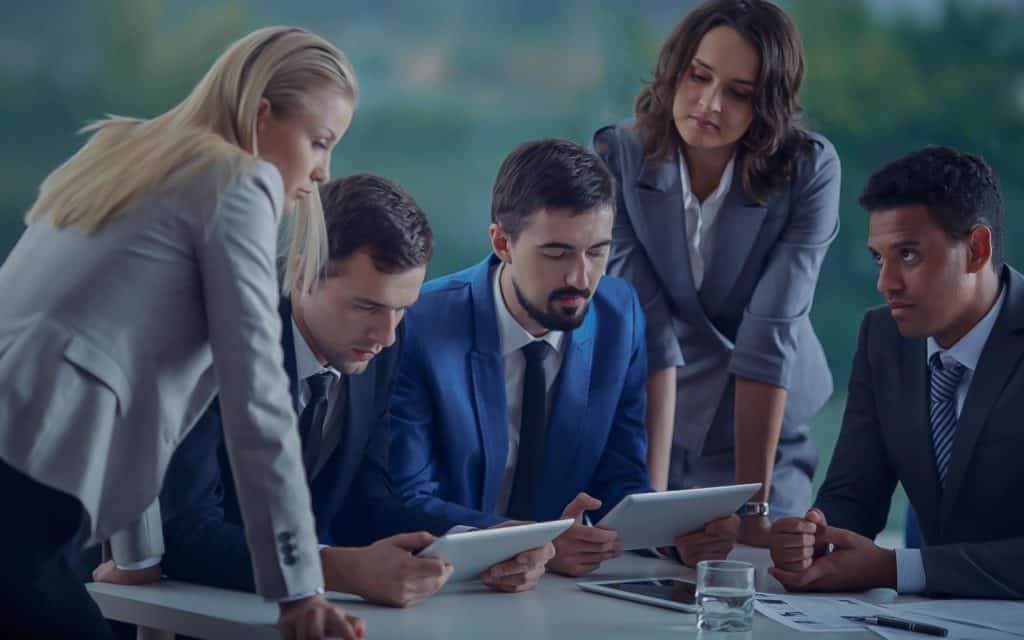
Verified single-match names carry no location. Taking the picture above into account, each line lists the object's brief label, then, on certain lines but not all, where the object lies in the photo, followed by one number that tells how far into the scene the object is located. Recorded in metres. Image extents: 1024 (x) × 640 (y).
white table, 2.58
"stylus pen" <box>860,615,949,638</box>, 2.60
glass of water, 2.61
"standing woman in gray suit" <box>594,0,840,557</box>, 3.29
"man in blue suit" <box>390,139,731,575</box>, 3.05
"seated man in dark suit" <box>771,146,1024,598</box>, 3.00
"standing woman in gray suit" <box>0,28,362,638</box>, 2.41
